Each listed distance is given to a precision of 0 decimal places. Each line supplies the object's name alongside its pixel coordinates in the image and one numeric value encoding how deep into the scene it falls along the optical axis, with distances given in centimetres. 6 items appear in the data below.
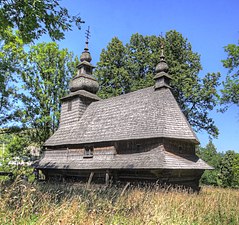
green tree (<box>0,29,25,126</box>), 1846
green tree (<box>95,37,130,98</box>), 3130
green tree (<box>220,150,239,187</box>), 2830
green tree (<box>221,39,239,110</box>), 1989
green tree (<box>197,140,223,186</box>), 3174
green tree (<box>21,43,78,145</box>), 2903
